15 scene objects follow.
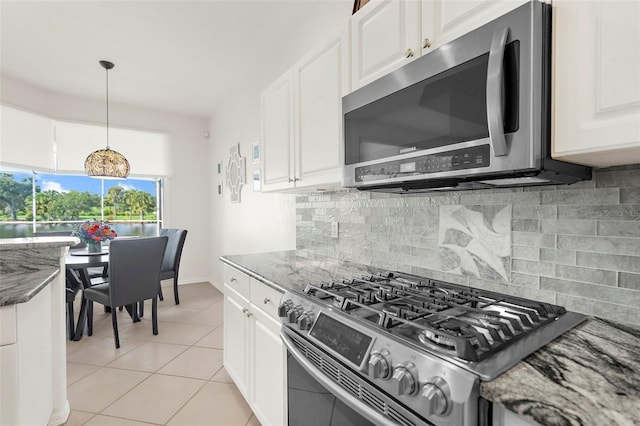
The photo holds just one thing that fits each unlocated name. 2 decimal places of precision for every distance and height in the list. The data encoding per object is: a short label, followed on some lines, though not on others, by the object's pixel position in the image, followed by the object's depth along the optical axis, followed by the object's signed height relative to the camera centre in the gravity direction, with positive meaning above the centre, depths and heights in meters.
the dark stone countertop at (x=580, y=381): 0.56 -0.34
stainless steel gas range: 0.71 -0.34
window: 4.09 +0.11
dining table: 2.90 -0.50
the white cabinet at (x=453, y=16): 0.92 +0.59
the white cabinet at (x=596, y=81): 0.70 +0.30
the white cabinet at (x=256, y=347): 1.49 -0.73
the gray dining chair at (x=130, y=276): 2.83 -0.60
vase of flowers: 3.43 -0.25
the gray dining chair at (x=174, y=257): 3.98 -0.58
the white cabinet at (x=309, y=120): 1.61 +0.52
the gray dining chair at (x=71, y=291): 2.95 -0.78
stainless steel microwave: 0.82 +0.29
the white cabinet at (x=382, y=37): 1.18 +0.69
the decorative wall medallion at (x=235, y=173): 3.96 +0.47
